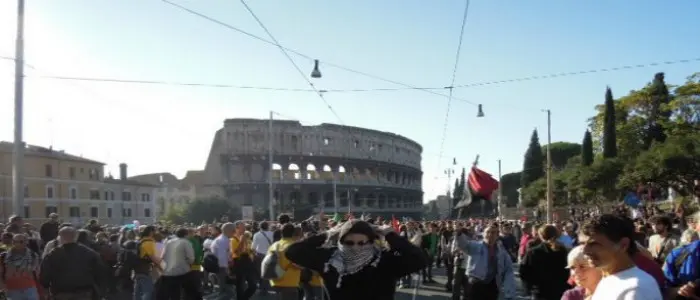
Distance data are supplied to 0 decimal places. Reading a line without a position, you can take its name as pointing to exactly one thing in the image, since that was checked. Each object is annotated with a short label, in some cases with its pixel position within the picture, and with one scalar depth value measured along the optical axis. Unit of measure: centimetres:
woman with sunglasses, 447
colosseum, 8525
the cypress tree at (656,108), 5507
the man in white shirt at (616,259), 254
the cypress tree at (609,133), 5688
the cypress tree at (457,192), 10494
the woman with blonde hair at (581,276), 332
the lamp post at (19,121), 1352
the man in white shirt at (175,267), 969
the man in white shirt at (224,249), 1170
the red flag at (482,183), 1688
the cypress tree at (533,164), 8531
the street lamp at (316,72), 1923
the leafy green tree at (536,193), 6018
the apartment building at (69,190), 6373
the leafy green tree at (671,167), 3444
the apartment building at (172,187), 9219
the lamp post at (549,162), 3713
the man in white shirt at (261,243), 1266
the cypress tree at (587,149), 6550
